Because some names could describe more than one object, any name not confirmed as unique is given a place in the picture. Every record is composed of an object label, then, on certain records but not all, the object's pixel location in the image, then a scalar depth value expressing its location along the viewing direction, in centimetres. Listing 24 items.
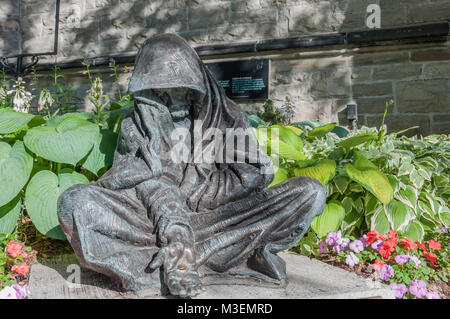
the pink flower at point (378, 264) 241
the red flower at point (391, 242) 254
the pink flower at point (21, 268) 229
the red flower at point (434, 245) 265
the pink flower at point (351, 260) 253
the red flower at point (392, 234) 263
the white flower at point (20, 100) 329
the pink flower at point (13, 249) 242
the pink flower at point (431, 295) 212
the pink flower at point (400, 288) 215
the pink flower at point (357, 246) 266
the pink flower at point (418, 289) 213
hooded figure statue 198
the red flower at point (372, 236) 267
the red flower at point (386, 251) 252
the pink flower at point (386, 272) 235
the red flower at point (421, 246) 265
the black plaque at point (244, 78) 575
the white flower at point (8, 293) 176
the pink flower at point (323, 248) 270
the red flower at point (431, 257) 260
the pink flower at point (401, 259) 244
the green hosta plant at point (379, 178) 280
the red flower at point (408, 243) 253
